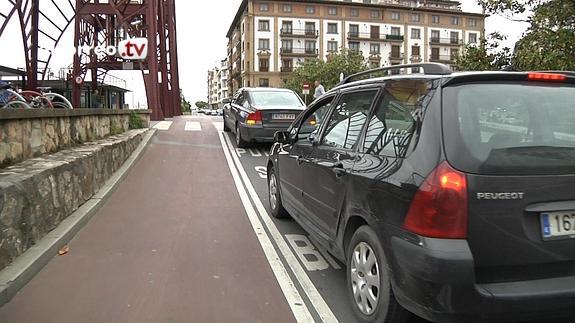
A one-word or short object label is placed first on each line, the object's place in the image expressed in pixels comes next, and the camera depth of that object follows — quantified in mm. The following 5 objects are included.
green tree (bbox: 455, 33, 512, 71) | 11656
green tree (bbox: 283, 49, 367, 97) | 61844
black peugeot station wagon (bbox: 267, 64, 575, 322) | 2791
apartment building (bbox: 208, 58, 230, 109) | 143238
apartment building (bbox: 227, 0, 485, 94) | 83062
